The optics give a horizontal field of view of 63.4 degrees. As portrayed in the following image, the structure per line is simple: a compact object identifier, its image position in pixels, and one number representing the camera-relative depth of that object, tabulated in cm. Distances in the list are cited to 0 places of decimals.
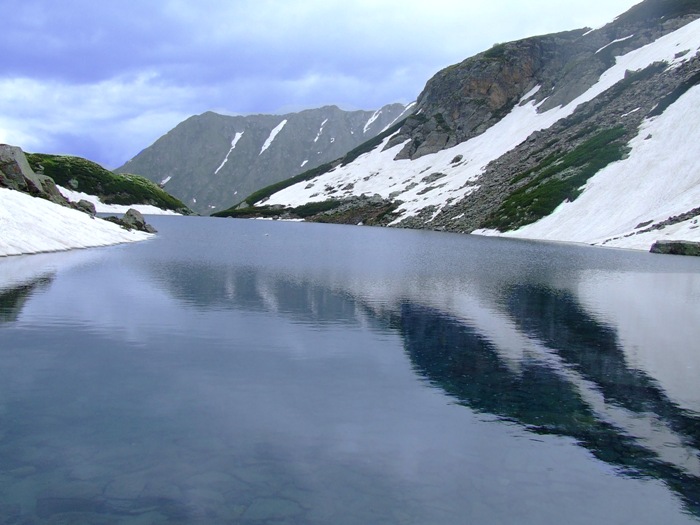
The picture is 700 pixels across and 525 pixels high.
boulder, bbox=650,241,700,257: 6956
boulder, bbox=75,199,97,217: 8769
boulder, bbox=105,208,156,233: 9069
